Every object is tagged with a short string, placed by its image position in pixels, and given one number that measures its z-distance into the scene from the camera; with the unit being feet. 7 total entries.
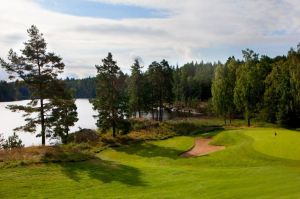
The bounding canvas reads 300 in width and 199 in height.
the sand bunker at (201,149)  144.84
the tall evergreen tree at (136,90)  262.92
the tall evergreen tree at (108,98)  192.03
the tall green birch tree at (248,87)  238.89
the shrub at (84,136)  176.46
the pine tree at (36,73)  126.21
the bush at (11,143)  162.45
